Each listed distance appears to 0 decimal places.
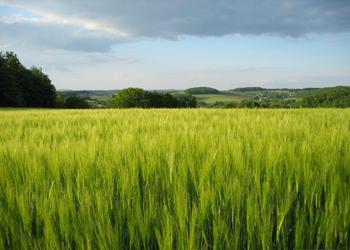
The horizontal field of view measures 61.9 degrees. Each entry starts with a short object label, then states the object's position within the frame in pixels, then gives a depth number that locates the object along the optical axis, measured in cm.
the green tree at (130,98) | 6359
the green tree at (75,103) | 7038
